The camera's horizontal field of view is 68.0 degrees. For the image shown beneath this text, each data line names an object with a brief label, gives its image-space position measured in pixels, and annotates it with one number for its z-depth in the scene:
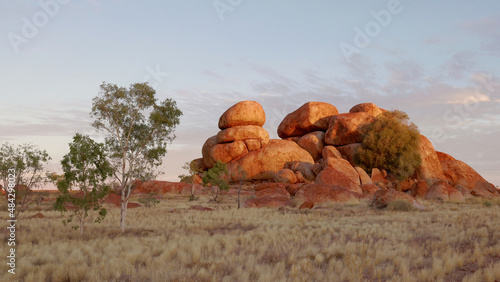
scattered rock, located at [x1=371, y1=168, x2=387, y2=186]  51.41
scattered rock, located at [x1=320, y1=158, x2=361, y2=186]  48.44
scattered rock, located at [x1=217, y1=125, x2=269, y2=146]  58.88
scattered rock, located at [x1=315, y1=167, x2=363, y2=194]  41.31
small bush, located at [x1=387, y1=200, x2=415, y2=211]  26.08
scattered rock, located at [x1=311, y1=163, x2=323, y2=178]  51.52
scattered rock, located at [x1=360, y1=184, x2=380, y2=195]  42.41
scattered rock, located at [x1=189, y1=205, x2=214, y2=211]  26.97
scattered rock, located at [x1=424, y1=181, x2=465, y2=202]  35.88
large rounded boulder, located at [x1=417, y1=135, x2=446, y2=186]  53.09
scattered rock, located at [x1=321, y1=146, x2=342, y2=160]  54.69
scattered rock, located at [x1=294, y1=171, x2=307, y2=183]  50.91
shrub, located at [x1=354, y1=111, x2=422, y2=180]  51.84
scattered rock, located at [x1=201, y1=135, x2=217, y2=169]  61.43
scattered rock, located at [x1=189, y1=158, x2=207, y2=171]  64.01
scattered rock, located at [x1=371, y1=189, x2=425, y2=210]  27.27
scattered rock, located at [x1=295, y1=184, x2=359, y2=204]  33.06
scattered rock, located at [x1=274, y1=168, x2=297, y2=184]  49.59
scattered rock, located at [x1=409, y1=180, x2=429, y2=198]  39.34
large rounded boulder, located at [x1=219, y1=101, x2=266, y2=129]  60.44
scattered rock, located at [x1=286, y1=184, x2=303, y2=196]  39.28
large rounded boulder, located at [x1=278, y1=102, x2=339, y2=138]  62.75
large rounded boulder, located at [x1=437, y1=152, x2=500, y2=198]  52.76
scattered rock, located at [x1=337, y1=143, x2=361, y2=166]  55.47
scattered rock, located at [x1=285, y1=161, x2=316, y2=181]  52.16
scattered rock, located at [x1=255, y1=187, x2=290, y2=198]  37.06
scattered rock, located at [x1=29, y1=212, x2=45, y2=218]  22.90
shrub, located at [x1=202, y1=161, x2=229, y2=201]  34.84
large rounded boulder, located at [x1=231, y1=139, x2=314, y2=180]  55.16
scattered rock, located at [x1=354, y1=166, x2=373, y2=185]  49.88
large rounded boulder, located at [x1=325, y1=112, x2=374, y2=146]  56.09
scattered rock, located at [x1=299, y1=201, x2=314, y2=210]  27.55
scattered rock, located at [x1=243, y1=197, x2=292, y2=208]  30.07
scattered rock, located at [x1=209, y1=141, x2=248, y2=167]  57.78
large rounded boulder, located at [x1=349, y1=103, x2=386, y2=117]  62.24
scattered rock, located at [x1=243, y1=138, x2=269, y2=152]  58.00
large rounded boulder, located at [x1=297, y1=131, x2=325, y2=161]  59.94
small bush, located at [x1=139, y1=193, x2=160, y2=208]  30.62
